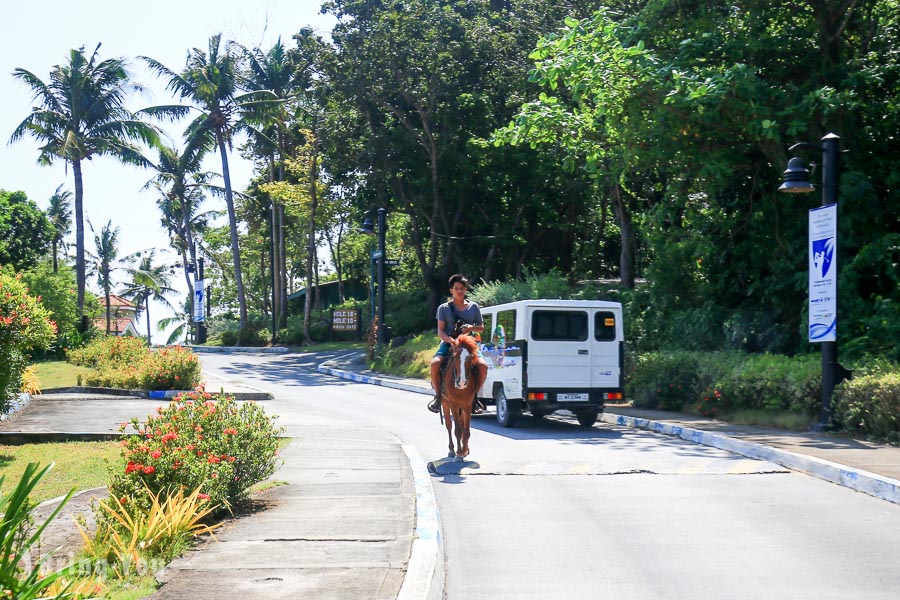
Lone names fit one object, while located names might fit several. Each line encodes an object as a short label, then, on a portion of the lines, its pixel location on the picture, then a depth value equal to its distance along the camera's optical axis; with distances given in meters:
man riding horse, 10.39
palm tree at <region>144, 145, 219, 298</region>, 62.28
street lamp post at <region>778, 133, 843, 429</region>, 13.16
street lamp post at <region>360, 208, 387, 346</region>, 33.22
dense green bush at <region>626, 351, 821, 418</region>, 14.42
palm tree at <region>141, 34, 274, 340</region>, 47.19
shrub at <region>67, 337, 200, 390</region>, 21.89
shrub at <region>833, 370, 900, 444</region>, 11.79
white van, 15.41
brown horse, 10.25
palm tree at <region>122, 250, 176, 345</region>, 75.94
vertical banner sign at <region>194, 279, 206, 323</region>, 52.75
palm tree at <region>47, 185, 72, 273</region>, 66.12
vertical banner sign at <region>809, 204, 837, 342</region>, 13.48
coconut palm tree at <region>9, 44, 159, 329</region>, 38.81
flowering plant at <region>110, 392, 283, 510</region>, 6.75
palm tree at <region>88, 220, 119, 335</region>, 74.56
